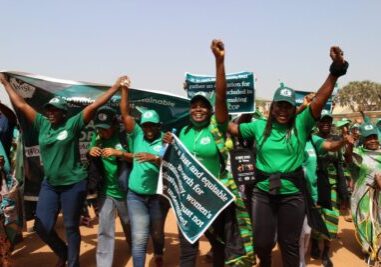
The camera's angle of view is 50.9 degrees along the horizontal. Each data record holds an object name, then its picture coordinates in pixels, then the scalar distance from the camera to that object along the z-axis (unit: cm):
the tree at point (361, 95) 4669
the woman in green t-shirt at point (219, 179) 346
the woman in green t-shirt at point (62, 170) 417
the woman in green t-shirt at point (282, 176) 347
